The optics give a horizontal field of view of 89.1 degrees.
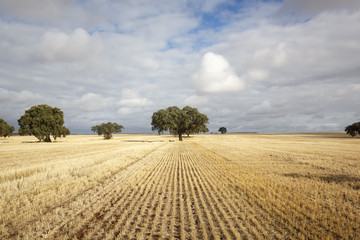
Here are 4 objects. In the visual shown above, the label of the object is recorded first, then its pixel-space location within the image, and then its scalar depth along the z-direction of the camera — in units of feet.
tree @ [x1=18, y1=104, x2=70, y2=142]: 177.58
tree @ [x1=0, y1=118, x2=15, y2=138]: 214.12
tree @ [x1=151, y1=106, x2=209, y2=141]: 192.44
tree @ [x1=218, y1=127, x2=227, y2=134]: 623.77
